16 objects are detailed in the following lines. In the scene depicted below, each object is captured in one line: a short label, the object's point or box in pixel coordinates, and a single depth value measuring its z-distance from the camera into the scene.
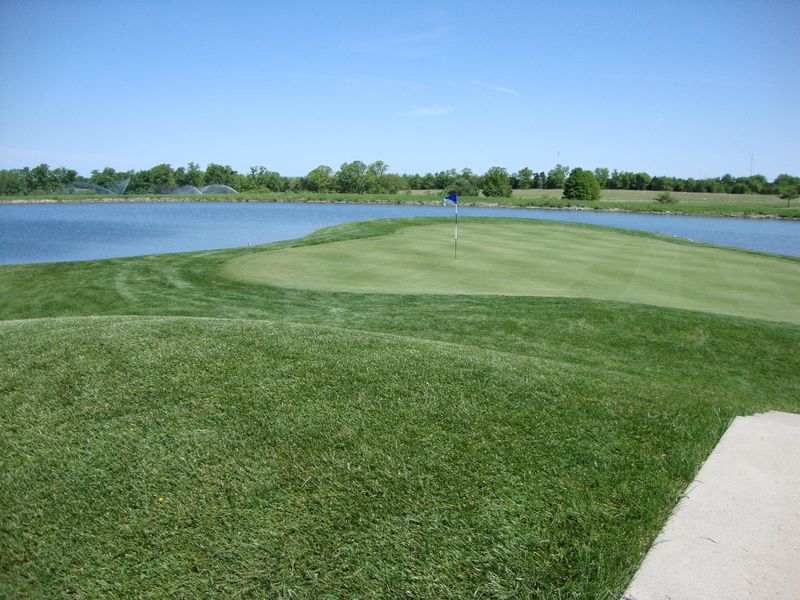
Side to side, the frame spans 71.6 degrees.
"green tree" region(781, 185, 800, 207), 95.94
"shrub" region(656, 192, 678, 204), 97.47
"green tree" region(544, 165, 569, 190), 139.90
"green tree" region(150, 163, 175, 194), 136.00
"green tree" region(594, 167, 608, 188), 139.88
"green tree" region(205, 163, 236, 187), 139.88
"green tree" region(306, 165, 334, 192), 130.88
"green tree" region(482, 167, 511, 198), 120.00
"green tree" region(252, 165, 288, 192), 134.00
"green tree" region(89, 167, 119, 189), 141.50
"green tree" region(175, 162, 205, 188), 137.12
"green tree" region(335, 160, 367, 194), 127.43
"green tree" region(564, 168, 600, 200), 108.56
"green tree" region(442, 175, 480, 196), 119.15
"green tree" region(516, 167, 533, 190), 143.12
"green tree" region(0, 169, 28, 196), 118.56
